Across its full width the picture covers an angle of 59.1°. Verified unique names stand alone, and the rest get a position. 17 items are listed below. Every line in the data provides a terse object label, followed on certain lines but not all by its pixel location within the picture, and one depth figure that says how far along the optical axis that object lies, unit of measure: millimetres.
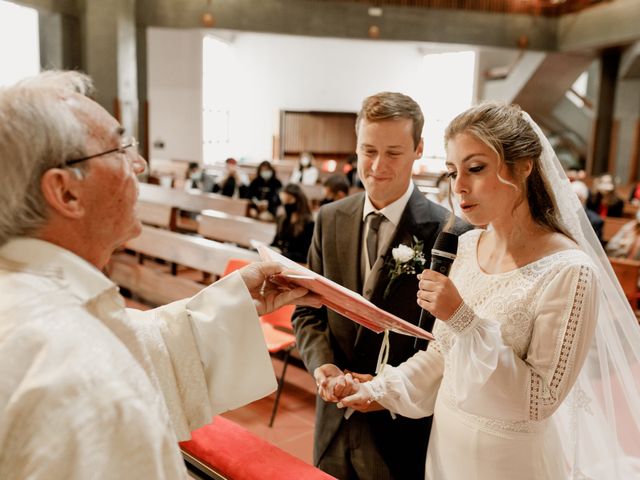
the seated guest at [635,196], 10531
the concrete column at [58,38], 10102
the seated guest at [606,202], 8594
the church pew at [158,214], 6305
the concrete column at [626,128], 14469
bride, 1470
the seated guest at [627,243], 5480
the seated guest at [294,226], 5277
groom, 1939
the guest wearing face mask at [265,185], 9195
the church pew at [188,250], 4523
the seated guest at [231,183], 9969
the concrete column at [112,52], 10289
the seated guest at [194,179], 10977
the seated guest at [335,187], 6473
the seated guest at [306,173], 11523
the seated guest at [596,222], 5700
